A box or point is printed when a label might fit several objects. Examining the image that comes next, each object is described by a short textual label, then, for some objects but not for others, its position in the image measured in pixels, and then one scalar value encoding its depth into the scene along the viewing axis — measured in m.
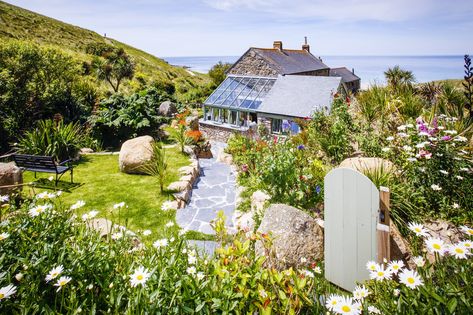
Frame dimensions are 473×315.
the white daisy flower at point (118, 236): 2.70
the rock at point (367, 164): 4.96
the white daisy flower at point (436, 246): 1.99
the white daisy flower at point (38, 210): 2.49
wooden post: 3.32
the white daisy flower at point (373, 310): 1.90
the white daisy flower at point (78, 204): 2.86
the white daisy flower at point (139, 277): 1.87
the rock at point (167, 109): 23.03
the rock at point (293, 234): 4.04
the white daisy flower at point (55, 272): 1.89
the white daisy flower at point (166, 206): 2.93
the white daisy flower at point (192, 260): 2.26
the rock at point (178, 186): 8.33
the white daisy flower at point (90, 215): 2.72
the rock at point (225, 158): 12.54
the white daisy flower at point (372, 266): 2.28
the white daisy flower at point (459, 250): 1.91
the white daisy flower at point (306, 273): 2.38
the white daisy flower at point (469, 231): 2.25
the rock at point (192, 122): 18.71
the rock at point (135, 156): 9.44
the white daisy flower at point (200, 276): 2.07
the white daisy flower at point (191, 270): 2.09
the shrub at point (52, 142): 9.27
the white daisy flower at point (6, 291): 1.68
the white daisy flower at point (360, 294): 2.10
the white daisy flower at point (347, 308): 1.88
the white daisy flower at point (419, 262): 1.97
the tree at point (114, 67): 25.06
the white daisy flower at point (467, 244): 2.00
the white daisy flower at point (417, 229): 2.44
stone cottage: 16.53
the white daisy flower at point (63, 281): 1.83
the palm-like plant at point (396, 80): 9.89
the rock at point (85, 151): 11.65
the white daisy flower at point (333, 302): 1.98
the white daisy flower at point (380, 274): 2.10
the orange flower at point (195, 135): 13.27
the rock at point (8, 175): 6.02
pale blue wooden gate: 3.45
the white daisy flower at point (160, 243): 2.38
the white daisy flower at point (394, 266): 2.15
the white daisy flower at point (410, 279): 1.80
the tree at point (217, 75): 33.47
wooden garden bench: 7.57
